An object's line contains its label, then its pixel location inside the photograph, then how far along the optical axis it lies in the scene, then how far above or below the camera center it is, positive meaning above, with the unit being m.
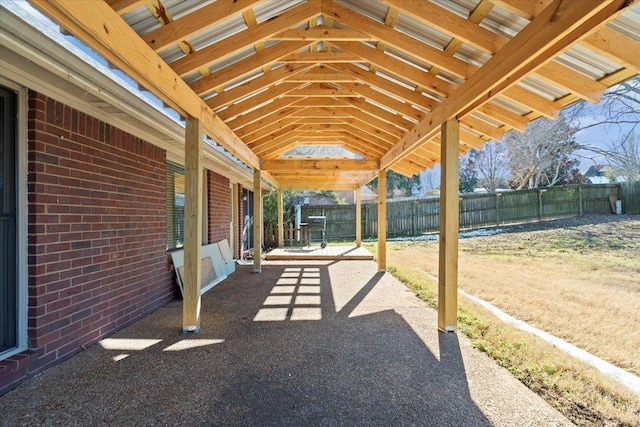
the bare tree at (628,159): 12.45 +2.17
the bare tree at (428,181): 33.89 +3.53
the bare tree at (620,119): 9.07 +3.00
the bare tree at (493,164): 21.69 +3.46
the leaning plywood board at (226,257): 6.86 -0.91
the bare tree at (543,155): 16.80 +3.37
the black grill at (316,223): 10.35 -0.24
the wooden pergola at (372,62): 2.02 +1.39
